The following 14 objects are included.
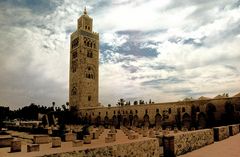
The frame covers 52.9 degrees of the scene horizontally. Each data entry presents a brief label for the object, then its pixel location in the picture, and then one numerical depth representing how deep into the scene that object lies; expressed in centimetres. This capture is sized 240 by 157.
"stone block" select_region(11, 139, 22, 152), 1301
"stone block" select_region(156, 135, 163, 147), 896
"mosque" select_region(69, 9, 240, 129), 2809
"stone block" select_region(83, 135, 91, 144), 1633
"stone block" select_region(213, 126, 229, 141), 1365
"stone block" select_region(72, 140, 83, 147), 1391
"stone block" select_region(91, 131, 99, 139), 1992
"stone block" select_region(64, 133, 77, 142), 1836
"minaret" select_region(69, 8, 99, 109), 5438
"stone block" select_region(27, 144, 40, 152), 1229
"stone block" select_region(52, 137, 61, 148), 1462
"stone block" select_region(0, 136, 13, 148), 1529
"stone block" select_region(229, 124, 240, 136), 1629
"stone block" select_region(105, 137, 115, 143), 1659
